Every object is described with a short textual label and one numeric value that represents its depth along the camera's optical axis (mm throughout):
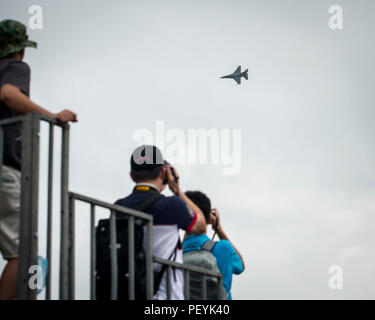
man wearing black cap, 10781
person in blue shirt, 12780
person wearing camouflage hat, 8852
